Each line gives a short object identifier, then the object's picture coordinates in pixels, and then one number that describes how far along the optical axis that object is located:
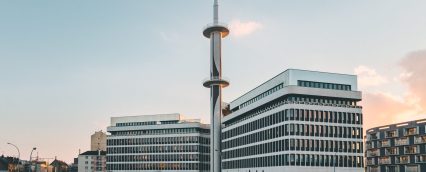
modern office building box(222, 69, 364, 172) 107.38
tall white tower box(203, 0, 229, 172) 135.00
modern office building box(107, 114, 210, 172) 183.38
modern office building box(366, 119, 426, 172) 158.38
